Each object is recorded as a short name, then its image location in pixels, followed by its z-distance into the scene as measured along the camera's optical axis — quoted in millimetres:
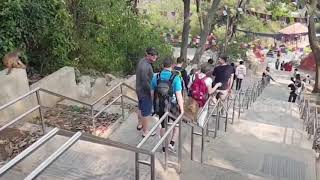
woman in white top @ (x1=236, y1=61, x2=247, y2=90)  10654
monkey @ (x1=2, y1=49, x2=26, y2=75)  4943
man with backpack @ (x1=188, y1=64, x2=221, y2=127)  5244
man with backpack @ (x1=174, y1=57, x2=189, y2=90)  4838
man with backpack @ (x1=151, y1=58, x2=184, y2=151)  4077
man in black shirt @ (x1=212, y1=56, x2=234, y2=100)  6065
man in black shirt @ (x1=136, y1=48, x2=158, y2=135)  4261
